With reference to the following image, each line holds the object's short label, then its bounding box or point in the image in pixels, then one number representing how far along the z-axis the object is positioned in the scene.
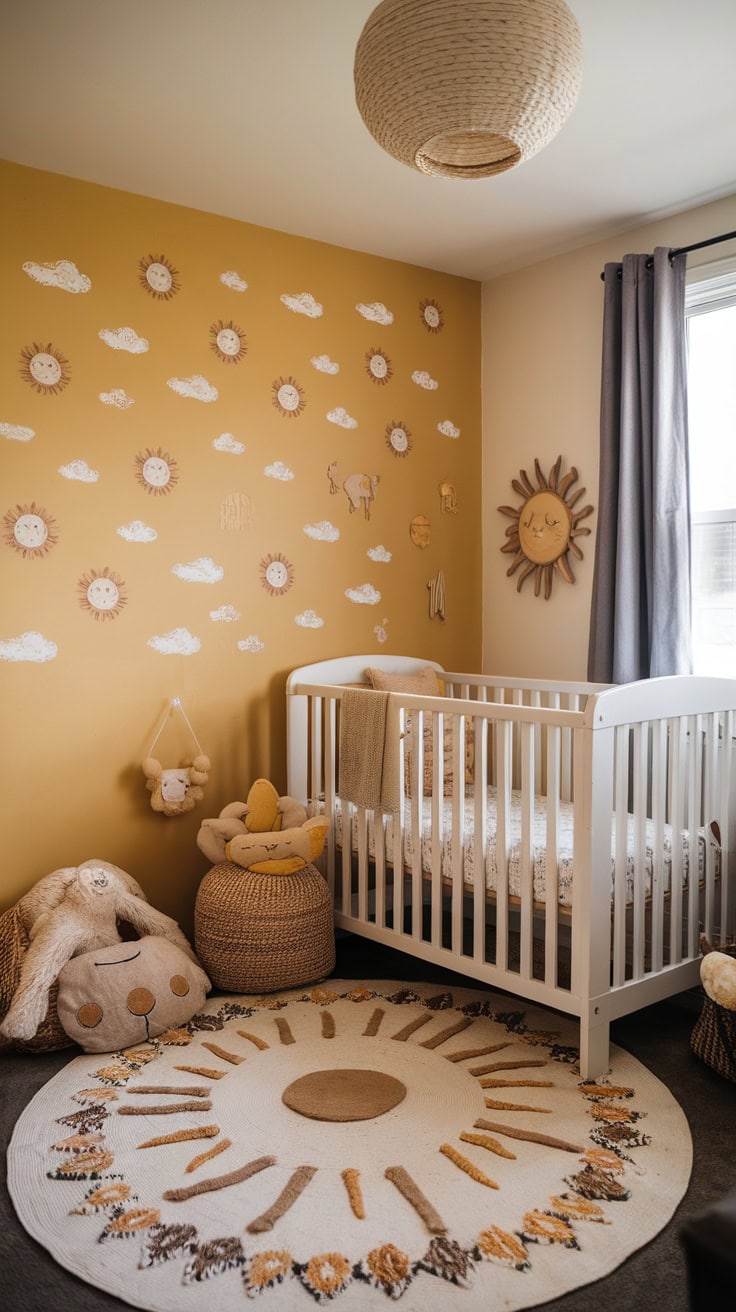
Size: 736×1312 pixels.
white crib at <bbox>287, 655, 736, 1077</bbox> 2.21
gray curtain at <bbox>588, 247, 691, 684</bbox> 2.93
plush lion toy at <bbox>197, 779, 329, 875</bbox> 2.81
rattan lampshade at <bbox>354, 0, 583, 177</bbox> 1.46
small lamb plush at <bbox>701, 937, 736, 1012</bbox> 2.17
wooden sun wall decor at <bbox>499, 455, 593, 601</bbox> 3.43
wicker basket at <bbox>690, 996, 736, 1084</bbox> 2.19
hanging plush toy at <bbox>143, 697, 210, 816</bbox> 2.97
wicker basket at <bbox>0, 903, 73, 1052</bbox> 2.39
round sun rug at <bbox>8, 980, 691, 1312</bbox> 1.57
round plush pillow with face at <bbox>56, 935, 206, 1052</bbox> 2.39
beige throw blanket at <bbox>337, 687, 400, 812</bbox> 2.76
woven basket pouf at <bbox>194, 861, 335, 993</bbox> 2.71
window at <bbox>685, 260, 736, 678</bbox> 2.96
